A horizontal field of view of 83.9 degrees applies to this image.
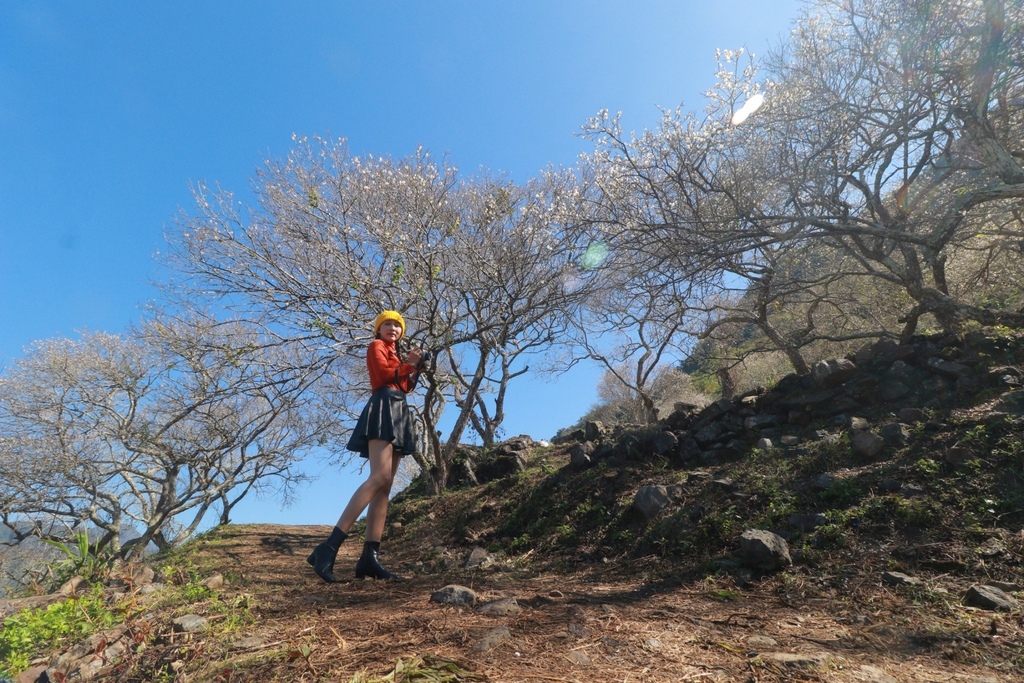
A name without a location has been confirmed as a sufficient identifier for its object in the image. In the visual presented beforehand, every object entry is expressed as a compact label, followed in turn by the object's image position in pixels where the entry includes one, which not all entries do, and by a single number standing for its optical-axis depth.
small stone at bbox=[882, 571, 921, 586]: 3.14
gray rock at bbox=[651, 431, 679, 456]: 6.23
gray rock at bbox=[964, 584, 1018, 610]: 2.78
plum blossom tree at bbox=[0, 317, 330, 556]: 9.36
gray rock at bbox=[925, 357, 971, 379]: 5.69
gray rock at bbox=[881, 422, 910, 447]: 4.80
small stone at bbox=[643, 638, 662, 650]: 2.38
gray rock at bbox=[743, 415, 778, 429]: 6.09
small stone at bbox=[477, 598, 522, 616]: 2.91
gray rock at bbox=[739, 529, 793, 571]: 3.63
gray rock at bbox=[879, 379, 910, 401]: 5.80
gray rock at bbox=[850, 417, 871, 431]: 5.13
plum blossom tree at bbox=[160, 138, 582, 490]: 8.89
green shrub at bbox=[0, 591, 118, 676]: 2.90
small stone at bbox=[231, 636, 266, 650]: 2.37
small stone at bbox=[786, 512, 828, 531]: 4.04
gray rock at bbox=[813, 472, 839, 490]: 4.45
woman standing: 3.87
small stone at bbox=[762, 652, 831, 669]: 2.18
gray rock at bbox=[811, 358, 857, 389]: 6.25
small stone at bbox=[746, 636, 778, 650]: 2.43
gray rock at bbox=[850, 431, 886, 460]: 4.79
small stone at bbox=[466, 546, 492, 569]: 5.16
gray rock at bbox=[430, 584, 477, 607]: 3.12
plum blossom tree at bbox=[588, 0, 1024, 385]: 6.32
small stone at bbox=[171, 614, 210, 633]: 2.66
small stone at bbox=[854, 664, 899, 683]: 2.10
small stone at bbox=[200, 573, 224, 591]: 4.21
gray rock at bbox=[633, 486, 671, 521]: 4.98
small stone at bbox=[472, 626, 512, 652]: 2.28
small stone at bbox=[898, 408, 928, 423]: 5.12
